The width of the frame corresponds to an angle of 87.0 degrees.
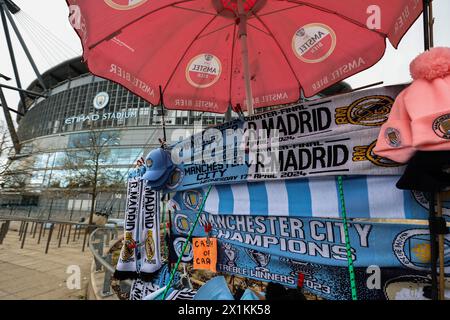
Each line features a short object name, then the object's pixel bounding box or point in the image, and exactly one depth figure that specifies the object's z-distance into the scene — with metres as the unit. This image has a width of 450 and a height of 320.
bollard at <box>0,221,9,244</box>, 10.74
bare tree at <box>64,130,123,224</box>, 17.31
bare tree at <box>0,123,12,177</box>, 17.73
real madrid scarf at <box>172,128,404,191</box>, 1.69
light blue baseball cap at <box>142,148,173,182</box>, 2.80
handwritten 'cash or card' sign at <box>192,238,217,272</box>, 2.49
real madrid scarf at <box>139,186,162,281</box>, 2.84
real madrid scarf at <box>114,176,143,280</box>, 2.92
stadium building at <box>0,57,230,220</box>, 33.94
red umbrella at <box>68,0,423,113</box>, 2.39
